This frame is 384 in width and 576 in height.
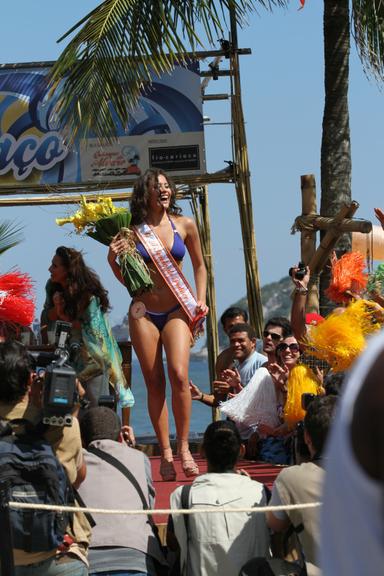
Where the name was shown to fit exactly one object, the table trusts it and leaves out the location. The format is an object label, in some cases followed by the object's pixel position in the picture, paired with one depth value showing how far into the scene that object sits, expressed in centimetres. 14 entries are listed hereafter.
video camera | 651
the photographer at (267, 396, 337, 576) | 704
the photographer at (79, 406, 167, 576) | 739
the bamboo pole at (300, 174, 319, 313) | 1447
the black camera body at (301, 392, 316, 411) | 869
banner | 1754
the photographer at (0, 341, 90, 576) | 683
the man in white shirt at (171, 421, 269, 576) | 739
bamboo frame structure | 1695
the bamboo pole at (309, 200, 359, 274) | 1434
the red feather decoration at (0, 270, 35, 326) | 1147
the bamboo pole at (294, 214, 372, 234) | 1401
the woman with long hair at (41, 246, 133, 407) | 1110
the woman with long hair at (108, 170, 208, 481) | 1023
